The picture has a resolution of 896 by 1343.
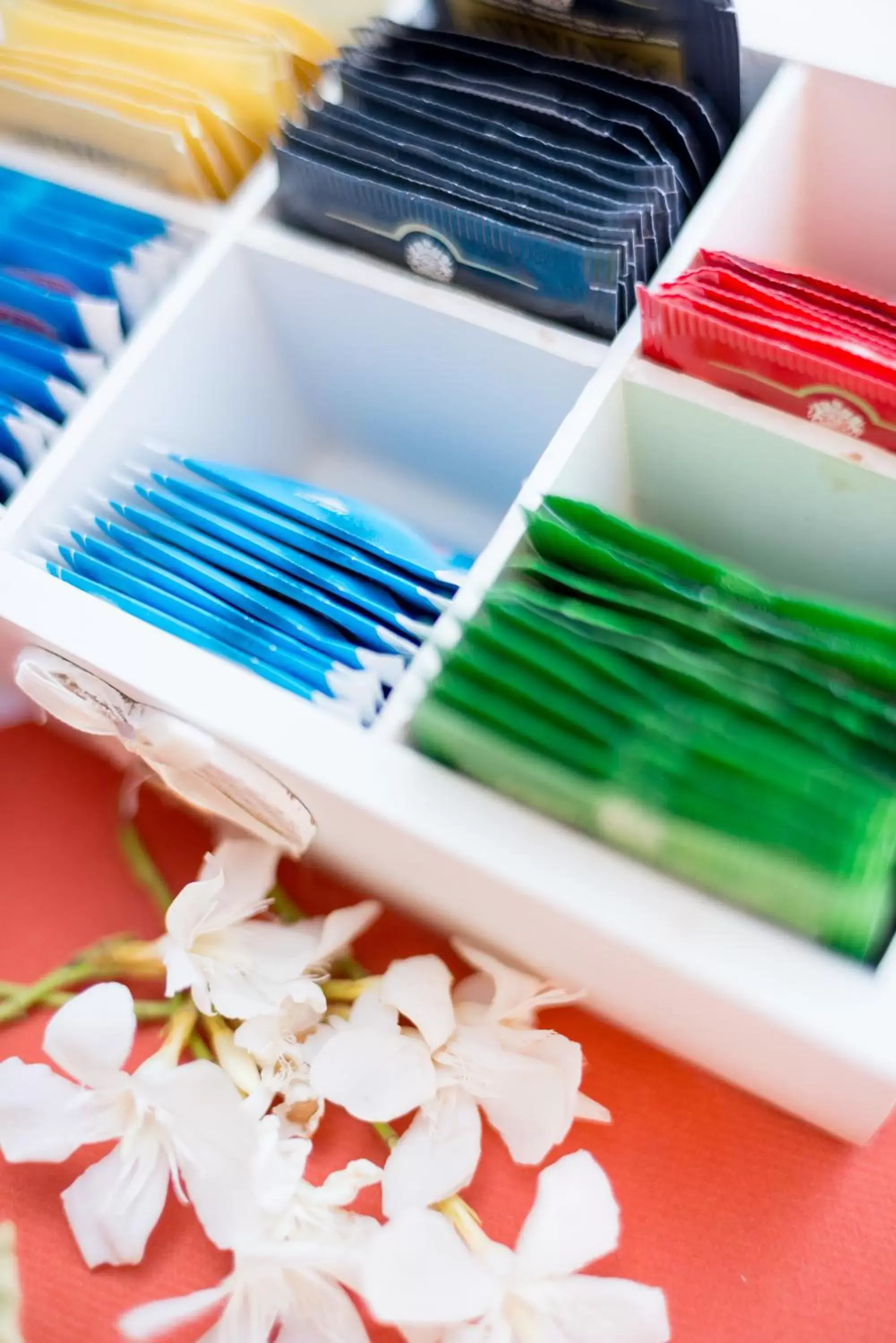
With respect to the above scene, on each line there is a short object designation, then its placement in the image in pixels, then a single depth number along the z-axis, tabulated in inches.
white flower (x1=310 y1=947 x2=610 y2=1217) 13.9
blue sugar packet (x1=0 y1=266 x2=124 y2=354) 15.2
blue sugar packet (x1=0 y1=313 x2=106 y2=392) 15.1
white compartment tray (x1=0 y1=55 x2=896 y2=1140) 12.7
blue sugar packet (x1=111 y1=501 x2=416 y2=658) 14.0
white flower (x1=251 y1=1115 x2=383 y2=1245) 13.4
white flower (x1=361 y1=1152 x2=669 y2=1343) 13.0
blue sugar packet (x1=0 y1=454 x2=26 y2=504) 14.8
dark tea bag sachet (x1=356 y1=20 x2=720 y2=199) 14.8
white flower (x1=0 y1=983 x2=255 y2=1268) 13.7
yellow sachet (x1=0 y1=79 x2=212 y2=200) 15.5
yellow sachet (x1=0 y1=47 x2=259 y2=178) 15.7
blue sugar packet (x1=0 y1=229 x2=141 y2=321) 15.4
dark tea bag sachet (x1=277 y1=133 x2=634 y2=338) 14.3
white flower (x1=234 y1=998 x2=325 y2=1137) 14.1
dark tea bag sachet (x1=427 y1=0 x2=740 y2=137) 14.6
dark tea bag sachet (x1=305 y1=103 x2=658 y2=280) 14.3
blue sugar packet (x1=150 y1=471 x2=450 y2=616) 14.1
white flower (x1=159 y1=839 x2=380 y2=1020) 14.1
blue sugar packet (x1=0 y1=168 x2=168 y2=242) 15.6
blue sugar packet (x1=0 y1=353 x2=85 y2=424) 15.0
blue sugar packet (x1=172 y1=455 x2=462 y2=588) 14.2
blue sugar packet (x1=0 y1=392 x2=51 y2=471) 14.8
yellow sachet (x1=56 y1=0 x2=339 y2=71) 16.0
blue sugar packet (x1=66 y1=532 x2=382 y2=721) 13.8
